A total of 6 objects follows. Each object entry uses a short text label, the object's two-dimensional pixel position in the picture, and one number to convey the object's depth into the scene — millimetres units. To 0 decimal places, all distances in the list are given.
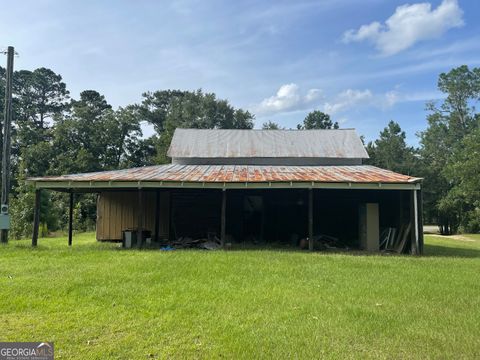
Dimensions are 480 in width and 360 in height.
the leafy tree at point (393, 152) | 40656
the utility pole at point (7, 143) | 12888
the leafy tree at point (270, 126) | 47794
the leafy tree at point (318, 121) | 58156
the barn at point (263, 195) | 12148
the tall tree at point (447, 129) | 38000
